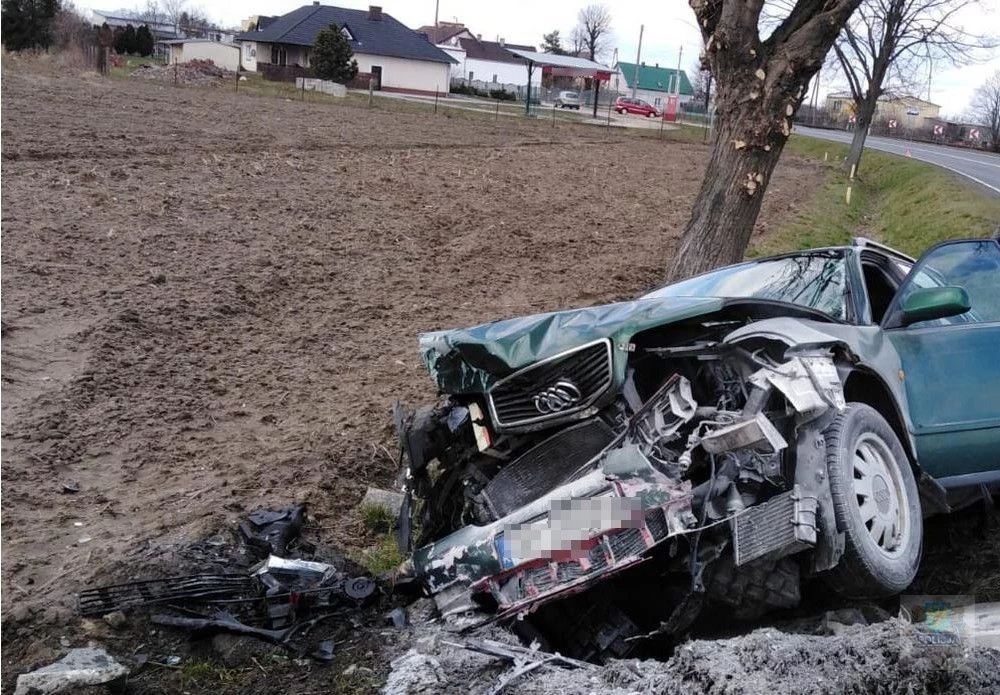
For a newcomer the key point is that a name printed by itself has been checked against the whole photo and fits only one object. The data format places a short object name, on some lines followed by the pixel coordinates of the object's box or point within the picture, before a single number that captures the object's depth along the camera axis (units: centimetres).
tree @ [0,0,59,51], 3841
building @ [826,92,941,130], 7369
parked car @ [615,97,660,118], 6384
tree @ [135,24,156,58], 5912
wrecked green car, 397
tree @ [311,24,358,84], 5022
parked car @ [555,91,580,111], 6431
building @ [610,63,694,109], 10000
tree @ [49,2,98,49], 4118
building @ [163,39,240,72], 6556
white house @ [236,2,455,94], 6128
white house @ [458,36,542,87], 8844
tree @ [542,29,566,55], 10869
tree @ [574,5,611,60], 11000
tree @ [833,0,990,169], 3431
